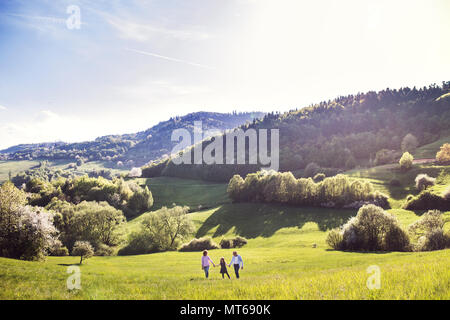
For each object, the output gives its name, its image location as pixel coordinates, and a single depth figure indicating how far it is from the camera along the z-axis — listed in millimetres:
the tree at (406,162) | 108500
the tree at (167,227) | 69438
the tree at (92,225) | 64938
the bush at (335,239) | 49938
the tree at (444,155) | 108062
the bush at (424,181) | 87650
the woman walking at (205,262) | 21531
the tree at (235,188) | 112875
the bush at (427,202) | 68250
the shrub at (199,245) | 66625
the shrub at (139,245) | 65062
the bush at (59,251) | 56444
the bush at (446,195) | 68088
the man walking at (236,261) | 20947
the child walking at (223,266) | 21172
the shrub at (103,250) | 61991
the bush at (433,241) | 38344
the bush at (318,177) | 131850
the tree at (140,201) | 126500
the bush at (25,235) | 33641
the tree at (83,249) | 38038
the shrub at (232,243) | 68438
